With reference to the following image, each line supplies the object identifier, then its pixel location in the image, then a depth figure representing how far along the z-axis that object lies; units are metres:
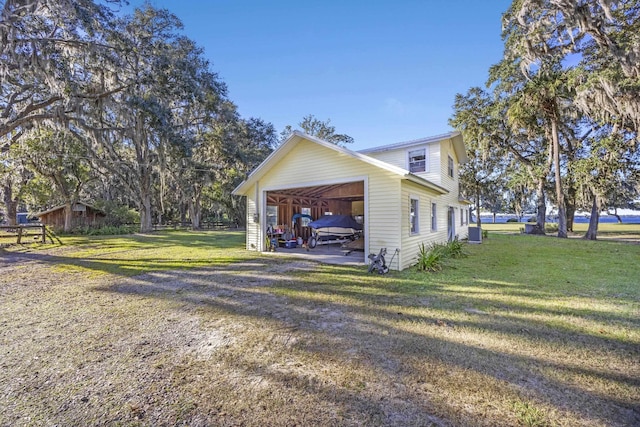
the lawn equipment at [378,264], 7.53
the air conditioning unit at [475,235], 16.28
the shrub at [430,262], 7.96
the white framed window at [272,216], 13.35
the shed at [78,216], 24.72
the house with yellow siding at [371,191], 8.26
